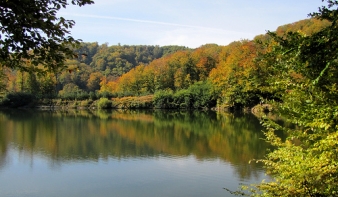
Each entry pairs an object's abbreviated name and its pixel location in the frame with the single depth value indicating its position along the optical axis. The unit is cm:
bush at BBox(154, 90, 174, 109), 5006
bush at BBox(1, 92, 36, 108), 5100
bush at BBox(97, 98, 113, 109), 5206
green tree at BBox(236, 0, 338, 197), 314
